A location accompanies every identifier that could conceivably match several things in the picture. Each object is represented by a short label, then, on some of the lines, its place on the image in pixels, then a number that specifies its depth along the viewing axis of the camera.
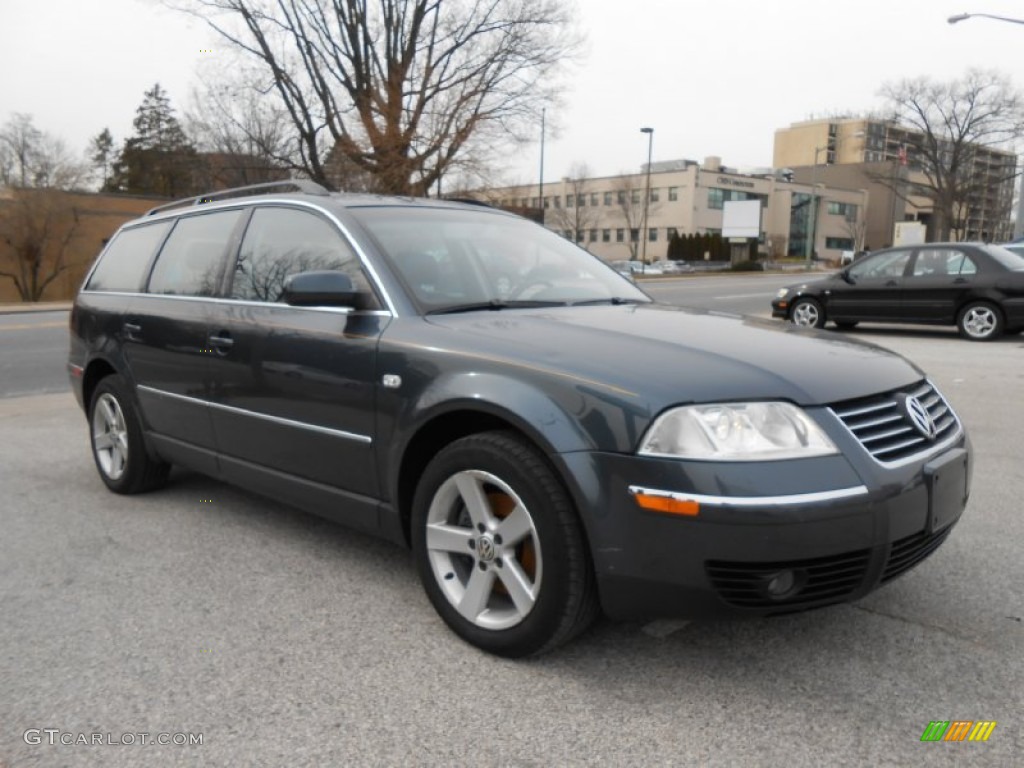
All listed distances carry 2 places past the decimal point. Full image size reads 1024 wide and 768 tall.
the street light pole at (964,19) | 22.87
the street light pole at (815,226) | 95.88
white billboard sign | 79.25
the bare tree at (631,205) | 82.12
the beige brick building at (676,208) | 84.62
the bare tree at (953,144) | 55.31
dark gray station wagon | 2.38
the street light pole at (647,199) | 54.25
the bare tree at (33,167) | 42.94
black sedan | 11.97
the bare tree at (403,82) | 27.59
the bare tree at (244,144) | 34.59
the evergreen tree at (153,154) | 65.81
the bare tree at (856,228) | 100.00
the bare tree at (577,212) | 81.01
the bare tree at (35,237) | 41.09
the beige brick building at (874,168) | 94.69
